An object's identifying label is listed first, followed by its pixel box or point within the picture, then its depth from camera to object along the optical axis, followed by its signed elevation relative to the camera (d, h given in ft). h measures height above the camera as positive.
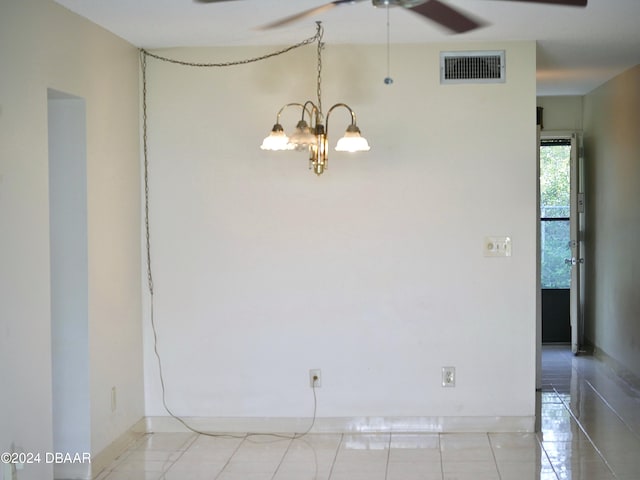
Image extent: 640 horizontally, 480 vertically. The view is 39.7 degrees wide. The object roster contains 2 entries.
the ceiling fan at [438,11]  9.45 +2.39
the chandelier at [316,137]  14.60 +1.35
